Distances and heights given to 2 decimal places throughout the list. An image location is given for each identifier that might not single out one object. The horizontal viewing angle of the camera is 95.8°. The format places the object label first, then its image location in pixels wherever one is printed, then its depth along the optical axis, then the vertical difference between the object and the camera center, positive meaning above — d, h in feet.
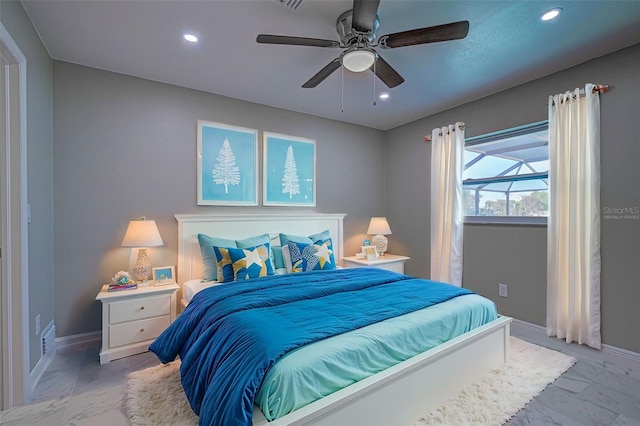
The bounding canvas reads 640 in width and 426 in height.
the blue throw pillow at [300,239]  10.57 -1.01
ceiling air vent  5.92 +4.33
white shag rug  5.42 -3.89
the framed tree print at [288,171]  11.69 +1.74
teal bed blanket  4.01 -2.37
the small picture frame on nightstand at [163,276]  8.98 -2.01
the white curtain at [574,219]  8.18 -0.22
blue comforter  4.11 -2.02
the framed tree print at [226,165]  10.39 +1.76
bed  4.15 -3.05
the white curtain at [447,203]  11.65 +0.36
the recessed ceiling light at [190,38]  7.20 +4.40
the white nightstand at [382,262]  12.43 -2.22
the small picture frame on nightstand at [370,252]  12.87 -1.82
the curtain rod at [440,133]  11.56 +3.35
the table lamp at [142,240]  8.39 -0.82
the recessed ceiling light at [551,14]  6.27 +4.38
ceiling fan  5.37 +3.50
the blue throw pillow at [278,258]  10.35 -1.68
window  9.84 +1.33
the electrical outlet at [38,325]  6.90 -2.70
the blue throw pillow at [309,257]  9.82 -1.58
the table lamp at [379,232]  13.31 -0.93
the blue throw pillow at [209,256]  9.18 -1.41
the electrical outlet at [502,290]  10.41 -2.86
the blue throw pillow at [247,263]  8.58 -1.57
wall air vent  7.35 -3.40
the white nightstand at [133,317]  7.73 -2.96
